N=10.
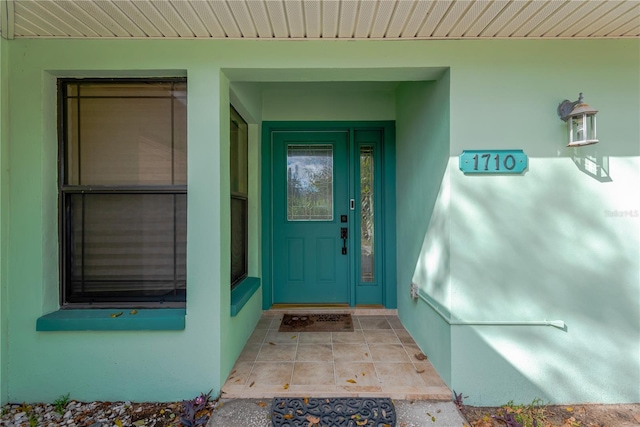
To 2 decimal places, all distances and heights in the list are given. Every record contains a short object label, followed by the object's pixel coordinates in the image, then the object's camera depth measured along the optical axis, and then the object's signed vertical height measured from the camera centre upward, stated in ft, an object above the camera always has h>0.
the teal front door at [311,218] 11.25 -0.23
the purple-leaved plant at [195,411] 5.76 -3.98
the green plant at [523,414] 5.81 -4.12
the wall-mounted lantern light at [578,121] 5.94 +1.84
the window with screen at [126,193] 7.04 +0.45
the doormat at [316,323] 9.46 -3.67
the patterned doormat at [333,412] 5.68 -3.95
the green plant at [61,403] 6.26 -4.08
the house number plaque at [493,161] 6.33 +1.06
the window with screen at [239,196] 8.70 +0.48
